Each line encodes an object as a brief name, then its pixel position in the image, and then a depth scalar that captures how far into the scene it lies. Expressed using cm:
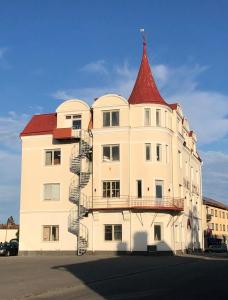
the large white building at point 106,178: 3206
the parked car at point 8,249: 3437
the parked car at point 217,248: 4304
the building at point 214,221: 5476
